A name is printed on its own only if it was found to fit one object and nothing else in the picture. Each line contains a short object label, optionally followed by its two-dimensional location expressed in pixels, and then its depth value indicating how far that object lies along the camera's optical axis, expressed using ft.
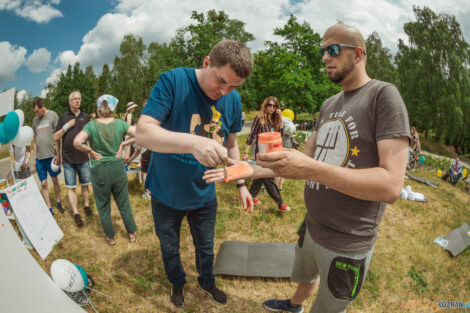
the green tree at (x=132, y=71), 83.51
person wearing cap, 10.96
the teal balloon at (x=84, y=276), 8.21
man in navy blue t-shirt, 4.47
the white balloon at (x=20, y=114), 8.62
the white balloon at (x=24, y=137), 10.19
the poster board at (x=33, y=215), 7.43
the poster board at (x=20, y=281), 3.89
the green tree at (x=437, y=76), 62.95
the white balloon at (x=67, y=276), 7.02
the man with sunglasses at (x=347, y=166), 3.81
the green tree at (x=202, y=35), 74.74
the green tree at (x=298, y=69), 70.18
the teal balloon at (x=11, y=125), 7.29
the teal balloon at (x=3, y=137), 7.34
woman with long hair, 15.64
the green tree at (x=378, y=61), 85.81
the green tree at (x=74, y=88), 87.15
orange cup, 3.94
